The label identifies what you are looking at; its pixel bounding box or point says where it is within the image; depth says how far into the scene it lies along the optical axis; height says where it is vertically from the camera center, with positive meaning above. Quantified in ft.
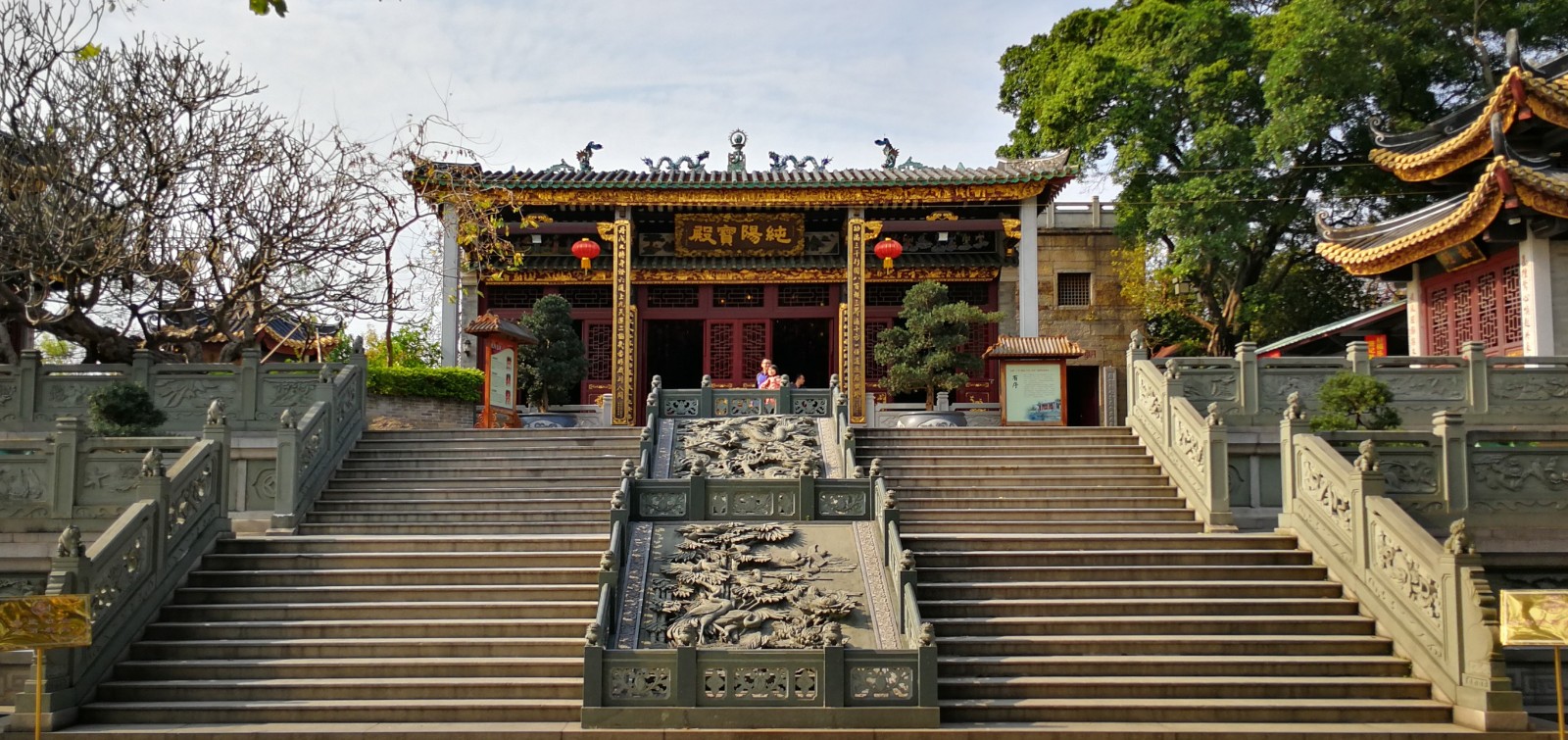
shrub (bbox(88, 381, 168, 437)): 41.14 -0.07
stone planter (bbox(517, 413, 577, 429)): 60.84 -0.66
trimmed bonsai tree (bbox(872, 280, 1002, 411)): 63.00 +3.25
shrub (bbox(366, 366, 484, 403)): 60.08 +1.31
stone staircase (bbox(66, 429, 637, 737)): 30.19 -5.95
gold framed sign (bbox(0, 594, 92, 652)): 26.21 -4.67
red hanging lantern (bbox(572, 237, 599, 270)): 70.03 +9.16
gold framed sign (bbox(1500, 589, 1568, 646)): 25.55 -4.43
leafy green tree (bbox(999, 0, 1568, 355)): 70.23 +18.19
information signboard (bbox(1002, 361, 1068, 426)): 62.03 +0.77
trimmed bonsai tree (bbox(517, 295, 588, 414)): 63.98 +2.78
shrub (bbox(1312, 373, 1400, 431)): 41.52 +0.08
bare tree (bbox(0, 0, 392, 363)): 41.83 +7.19
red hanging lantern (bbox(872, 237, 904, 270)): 70.23 +9.17
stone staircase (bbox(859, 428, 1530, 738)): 29.96 -6.00
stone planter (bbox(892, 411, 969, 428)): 59.06 -0.55
